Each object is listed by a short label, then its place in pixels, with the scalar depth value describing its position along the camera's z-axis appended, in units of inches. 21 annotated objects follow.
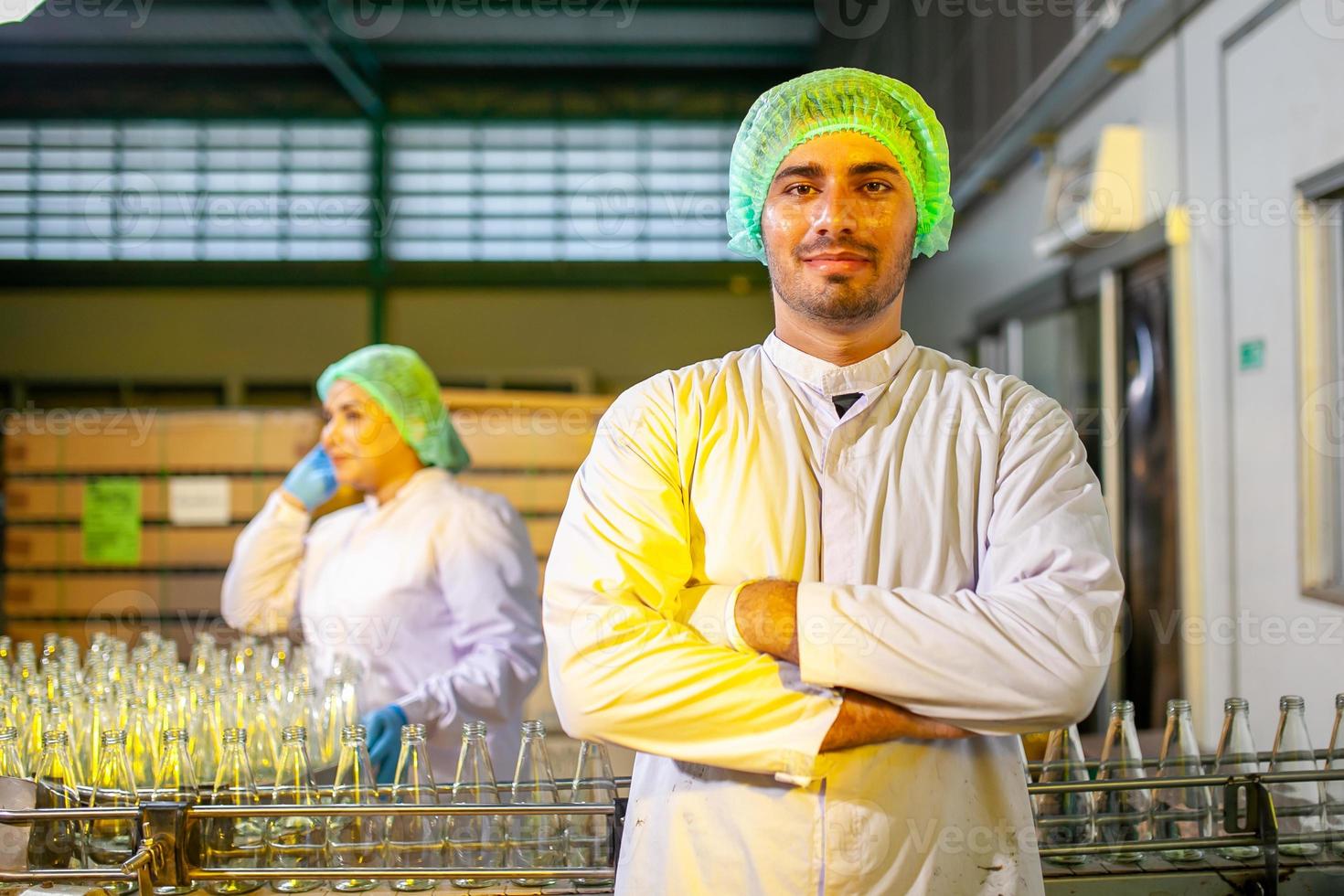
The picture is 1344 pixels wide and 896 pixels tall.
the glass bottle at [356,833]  58.3
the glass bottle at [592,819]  56.8
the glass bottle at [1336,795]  58.8
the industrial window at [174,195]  275.6
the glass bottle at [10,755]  61.9
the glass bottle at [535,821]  58.2
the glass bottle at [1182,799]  60.0
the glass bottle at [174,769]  59.8
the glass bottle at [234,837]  56.4
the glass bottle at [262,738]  71.4
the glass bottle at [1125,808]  59.1
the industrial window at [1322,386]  102.2
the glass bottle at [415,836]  58.2
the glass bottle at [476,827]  58.0
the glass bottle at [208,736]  70.2
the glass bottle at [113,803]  58.6
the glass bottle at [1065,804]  58.5
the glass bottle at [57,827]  56.4
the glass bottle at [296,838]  57.0
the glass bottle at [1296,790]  61.2
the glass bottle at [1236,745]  62.4
